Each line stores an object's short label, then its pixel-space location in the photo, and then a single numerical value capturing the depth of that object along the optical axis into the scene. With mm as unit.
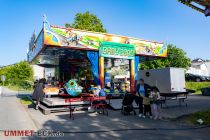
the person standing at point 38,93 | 9250
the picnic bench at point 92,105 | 7868
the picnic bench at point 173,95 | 9299
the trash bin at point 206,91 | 15905
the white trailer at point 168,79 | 13533
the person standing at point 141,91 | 7369
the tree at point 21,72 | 38256
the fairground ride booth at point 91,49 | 9935
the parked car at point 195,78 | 25577
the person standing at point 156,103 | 6851
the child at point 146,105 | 7094
